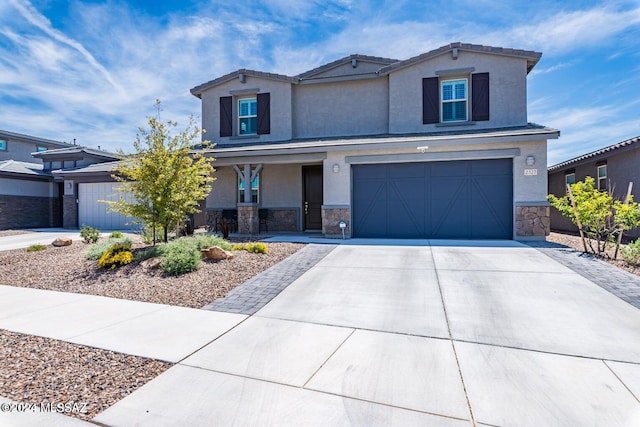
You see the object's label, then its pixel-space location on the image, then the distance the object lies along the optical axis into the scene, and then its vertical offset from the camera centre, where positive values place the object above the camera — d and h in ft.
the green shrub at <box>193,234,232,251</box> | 26.14 -2.99
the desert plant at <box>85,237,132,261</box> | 25.76 -3.45
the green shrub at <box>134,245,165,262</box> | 24.43 -3.62
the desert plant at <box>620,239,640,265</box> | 22.79 -3.33
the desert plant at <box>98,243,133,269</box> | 23.57 -3.81
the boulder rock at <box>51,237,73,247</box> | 32.91 -3.66
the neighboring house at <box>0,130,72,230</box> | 55.47 +1.73
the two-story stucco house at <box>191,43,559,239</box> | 34.01 +6.77
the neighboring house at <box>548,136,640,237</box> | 35.29 +4.97
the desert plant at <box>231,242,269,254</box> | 27.74 -3.58
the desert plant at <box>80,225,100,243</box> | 33.58 -3.05
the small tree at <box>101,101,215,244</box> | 26.53 +2.62
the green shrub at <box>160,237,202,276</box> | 21.72 -3.58
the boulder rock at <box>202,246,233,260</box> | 24.99 -3.66
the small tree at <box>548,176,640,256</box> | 25.13 -0.37
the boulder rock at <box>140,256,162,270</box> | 22.81 -4.08
